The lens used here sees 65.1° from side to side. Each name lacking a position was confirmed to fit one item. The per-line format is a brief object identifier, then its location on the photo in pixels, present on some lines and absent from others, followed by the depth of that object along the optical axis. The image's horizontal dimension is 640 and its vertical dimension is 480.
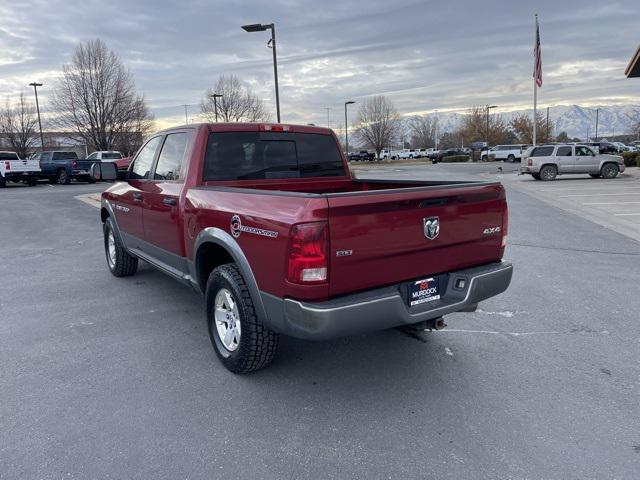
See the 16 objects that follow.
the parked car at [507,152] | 47.56
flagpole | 27.59
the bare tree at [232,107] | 43.22
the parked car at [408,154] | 79.48
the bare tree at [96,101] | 37.47
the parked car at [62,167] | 28.66
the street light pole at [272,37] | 16.95
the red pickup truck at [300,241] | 2.98
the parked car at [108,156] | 28.19
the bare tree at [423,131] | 111.94
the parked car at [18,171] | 26.86
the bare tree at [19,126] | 48.91
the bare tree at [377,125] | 67.31
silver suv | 24.06
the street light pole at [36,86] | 45.97
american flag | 27.44
